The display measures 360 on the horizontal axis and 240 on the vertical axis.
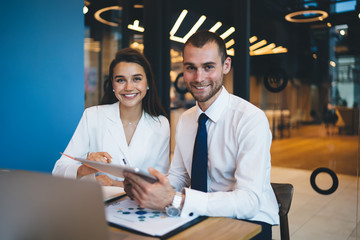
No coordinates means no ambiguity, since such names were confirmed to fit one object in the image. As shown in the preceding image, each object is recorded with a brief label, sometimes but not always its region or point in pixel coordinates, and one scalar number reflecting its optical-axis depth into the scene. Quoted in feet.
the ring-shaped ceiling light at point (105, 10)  13.07
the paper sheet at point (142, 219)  3.54
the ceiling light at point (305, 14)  9.61
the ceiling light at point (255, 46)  10.11
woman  7.48
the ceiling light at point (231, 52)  10.08
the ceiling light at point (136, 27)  12.83
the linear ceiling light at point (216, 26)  10.53
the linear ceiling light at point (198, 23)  11.13
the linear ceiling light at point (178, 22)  11.80
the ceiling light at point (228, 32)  10.21
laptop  2.18
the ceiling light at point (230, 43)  10.15
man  4.66
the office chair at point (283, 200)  5.85
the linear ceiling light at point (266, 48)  10.08
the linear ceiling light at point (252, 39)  10.13
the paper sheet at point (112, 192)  4.92
